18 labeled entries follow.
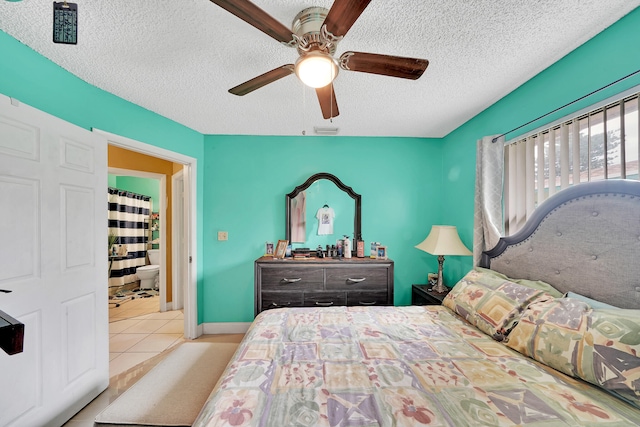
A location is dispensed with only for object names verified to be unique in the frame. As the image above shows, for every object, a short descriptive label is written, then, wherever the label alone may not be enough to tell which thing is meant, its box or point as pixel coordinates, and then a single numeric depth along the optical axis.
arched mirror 3.15
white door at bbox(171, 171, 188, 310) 3.66
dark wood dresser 2.70
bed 0.92
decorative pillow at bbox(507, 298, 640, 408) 0.95
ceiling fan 0.99
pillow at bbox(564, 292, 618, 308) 1.24
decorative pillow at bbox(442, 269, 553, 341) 1.47
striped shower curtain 4.57
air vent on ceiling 2.89
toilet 4.68
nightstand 2.44
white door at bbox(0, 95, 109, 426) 1.42
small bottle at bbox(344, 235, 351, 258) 2.95
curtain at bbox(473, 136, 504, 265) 2.12
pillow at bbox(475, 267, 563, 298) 1.50
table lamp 2.49
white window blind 1.29
